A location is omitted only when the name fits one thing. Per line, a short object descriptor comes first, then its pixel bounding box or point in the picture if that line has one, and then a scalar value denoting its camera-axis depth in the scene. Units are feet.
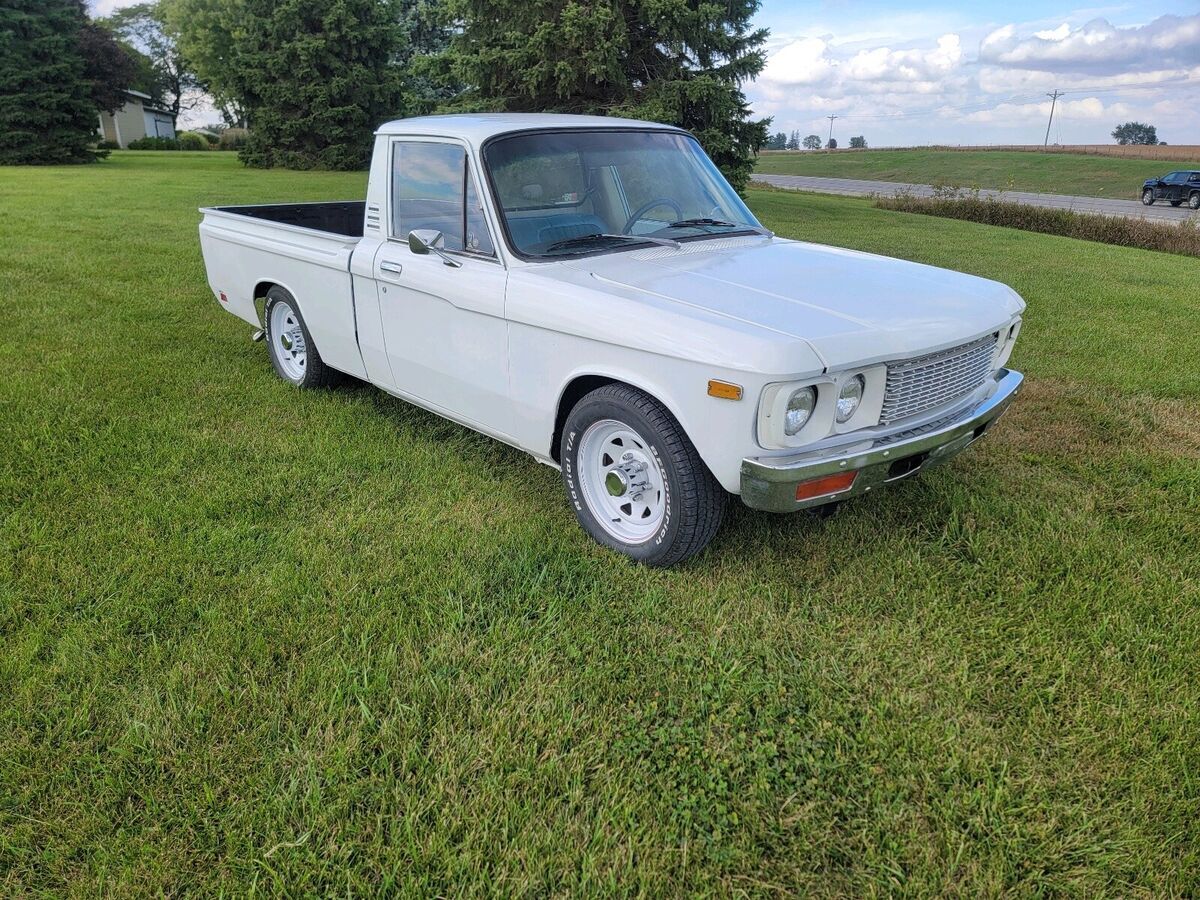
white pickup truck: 9.47
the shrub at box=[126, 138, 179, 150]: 148.46
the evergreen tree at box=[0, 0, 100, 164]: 89.30
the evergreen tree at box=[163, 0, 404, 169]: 95.86
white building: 157.38
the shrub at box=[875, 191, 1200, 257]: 50.90
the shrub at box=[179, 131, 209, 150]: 156.58
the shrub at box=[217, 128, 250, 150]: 163.16
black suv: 103.96
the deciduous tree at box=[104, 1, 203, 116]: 200.23
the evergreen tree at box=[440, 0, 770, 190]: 54.65
